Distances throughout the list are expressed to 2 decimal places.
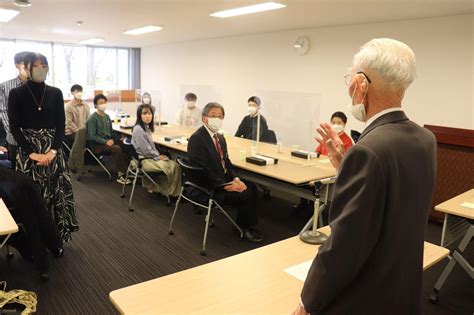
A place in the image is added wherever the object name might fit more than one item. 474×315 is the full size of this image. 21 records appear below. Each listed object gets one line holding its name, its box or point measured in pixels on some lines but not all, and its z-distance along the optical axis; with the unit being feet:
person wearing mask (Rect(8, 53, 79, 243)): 9.54
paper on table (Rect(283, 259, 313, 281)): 5.40
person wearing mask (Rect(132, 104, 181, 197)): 15.62
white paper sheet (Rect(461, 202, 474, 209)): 9.14
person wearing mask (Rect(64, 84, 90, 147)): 20.07
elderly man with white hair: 3.35
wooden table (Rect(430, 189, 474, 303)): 8.92
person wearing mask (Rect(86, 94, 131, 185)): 18.81
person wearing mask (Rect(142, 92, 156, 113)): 23.19
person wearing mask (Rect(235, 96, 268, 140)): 16.03
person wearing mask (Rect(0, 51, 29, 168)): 9.98
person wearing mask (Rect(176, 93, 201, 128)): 21.93
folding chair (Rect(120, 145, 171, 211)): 15.33
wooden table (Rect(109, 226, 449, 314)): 4.56
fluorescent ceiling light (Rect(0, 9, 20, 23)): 17.76
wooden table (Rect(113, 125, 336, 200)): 11.43
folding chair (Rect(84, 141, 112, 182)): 18.84
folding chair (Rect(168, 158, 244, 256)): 11.40
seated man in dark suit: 11.66
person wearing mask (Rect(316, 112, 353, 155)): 13.98
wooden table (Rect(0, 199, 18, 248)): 6.57
